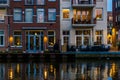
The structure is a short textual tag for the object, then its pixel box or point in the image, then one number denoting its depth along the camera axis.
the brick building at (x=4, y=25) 45.67
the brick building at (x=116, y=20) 60.93
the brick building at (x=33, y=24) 46.21
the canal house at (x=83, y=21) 47.10
